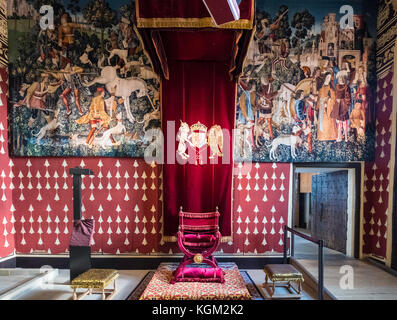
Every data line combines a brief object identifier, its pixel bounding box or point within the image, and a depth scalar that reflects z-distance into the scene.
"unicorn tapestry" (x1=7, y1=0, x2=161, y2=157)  4.78
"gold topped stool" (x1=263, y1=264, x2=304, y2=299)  3.49
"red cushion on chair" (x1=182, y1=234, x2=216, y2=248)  3.96
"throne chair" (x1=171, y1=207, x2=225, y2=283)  3.77
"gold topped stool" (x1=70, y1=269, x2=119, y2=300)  3.28
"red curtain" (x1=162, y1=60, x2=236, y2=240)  4.33
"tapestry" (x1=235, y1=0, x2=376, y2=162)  4.85
